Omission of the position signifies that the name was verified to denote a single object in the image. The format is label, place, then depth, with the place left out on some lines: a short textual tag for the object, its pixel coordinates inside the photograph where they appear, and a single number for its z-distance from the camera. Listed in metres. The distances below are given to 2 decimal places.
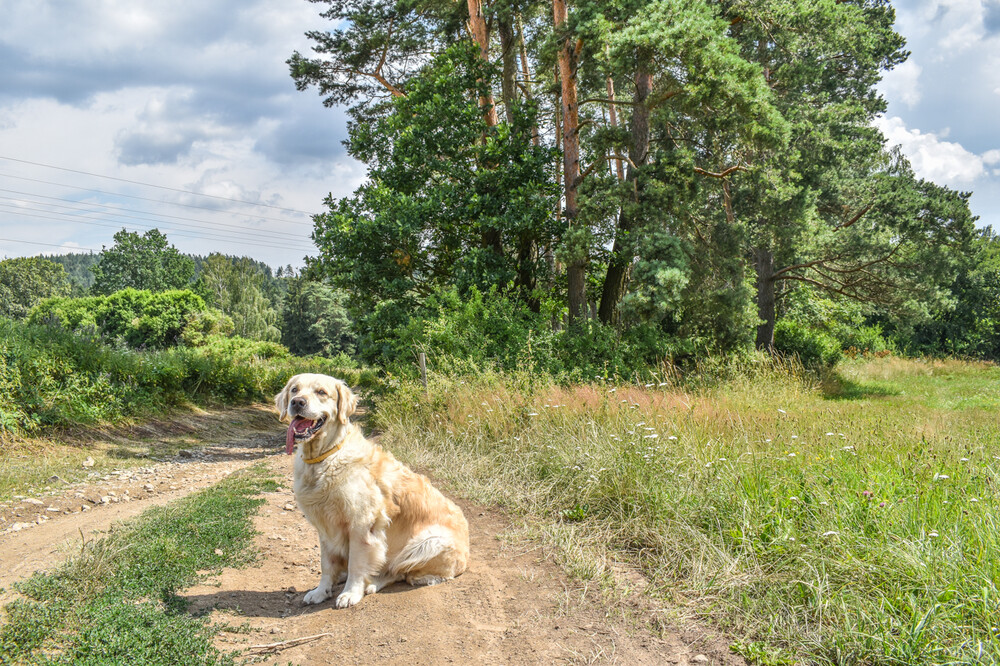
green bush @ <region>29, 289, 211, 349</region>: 35.81
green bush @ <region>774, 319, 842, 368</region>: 20.35
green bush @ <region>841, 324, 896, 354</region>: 26.69
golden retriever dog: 3.72
